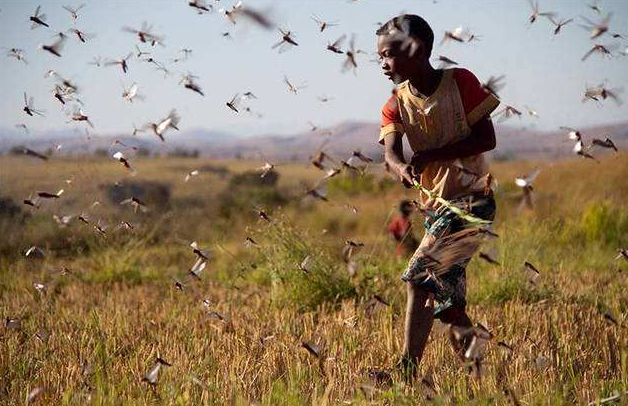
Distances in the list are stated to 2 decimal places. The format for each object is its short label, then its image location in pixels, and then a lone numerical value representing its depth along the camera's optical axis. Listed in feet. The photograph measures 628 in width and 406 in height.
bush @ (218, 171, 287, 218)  97.07
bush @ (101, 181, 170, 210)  105.91
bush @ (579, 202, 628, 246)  61.67
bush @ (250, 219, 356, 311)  38.18
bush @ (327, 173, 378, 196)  112.47
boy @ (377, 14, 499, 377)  25.43
